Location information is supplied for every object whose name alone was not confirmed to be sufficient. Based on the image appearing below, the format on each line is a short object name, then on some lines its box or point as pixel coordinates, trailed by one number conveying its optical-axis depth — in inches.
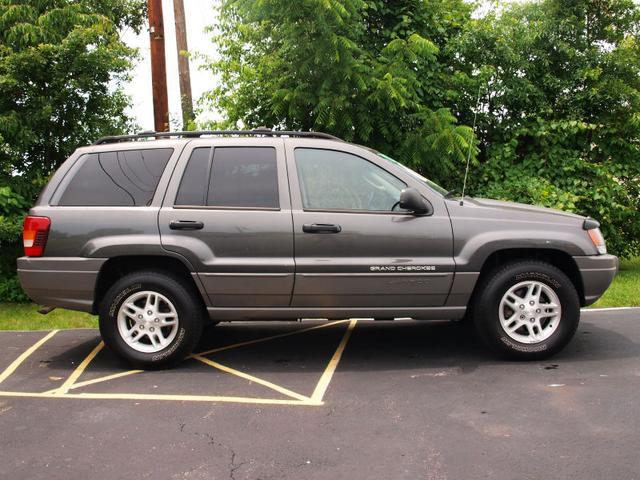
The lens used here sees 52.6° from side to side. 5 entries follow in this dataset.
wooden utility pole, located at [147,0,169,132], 403.2
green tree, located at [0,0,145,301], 346.3
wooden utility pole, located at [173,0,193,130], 521.4
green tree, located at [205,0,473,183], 342.0
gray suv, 207.9
